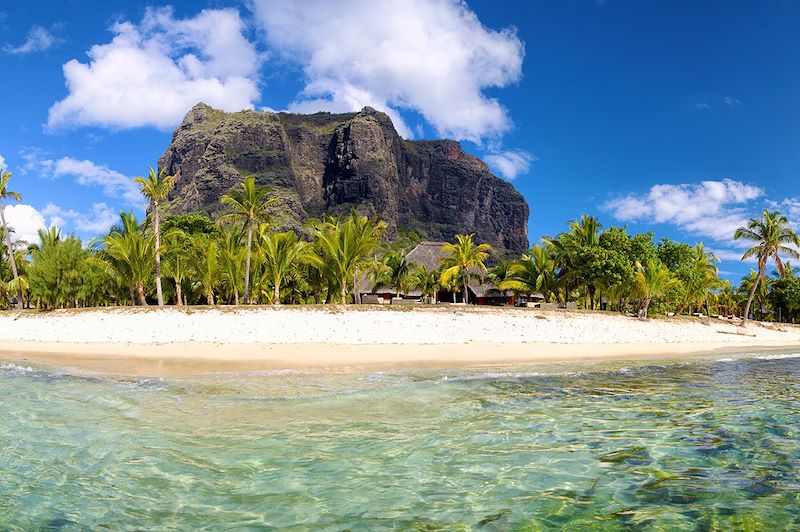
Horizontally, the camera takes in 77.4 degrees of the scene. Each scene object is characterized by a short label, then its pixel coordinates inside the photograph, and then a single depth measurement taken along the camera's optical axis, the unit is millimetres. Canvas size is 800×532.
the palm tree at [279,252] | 31750
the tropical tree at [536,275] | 40594
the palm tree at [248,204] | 29625
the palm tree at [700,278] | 40188
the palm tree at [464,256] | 38188
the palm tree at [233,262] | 31423
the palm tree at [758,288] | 65350
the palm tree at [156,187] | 29750
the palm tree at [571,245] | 38469
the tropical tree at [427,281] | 49062
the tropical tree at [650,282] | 32581
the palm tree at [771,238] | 37094
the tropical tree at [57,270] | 31219
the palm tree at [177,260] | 33688
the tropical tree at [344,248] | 29734
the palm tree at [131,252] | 29672
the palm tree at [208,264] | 32438
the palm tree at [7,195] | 33484
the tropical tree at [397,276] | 48594
